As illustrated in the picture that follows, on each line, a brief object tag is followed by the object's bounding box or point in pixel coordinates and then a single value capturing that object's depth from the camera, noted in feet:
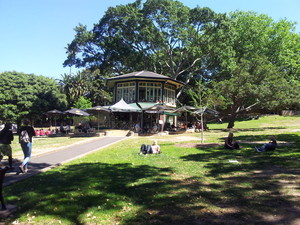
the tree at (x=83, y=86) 153.99
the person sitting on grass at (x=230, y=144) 38.55
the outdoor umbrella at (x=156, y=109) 84.73
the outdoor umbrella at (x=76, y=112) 81.12
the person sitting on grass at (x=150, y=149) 36.29
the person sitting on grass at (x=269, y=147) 35.46
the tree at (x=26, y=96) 114.32
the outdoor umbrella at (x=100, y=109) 83.05
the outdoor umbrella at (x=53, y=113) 92.73
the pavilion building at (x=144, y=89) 96.68
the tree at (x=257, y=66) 84.43
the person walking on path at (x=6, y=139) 26.18
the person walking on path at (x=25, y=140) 25.14
